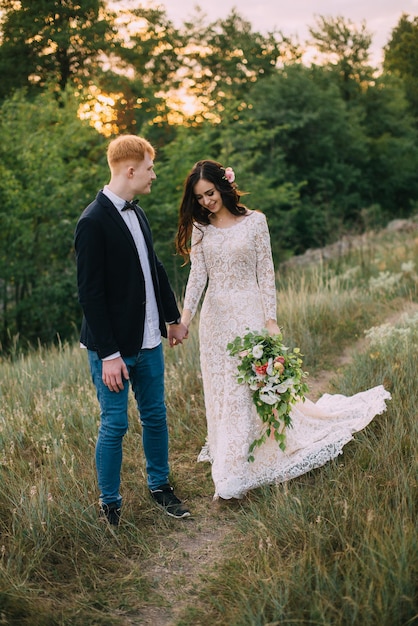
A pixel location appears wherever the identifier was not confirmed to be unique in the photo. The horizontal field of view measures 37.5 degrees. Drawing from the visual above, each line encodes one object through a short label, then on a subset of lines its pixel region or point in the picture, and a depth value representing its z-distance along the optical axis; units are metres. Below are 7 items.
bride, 3.83
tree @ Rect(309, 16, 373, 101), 29.84
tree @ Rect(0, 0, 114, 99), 20.00
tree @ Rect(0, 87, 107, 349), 12.02
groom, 3.25
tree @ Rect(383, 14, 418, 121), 40.50
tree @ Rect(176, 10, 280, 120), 26.67
